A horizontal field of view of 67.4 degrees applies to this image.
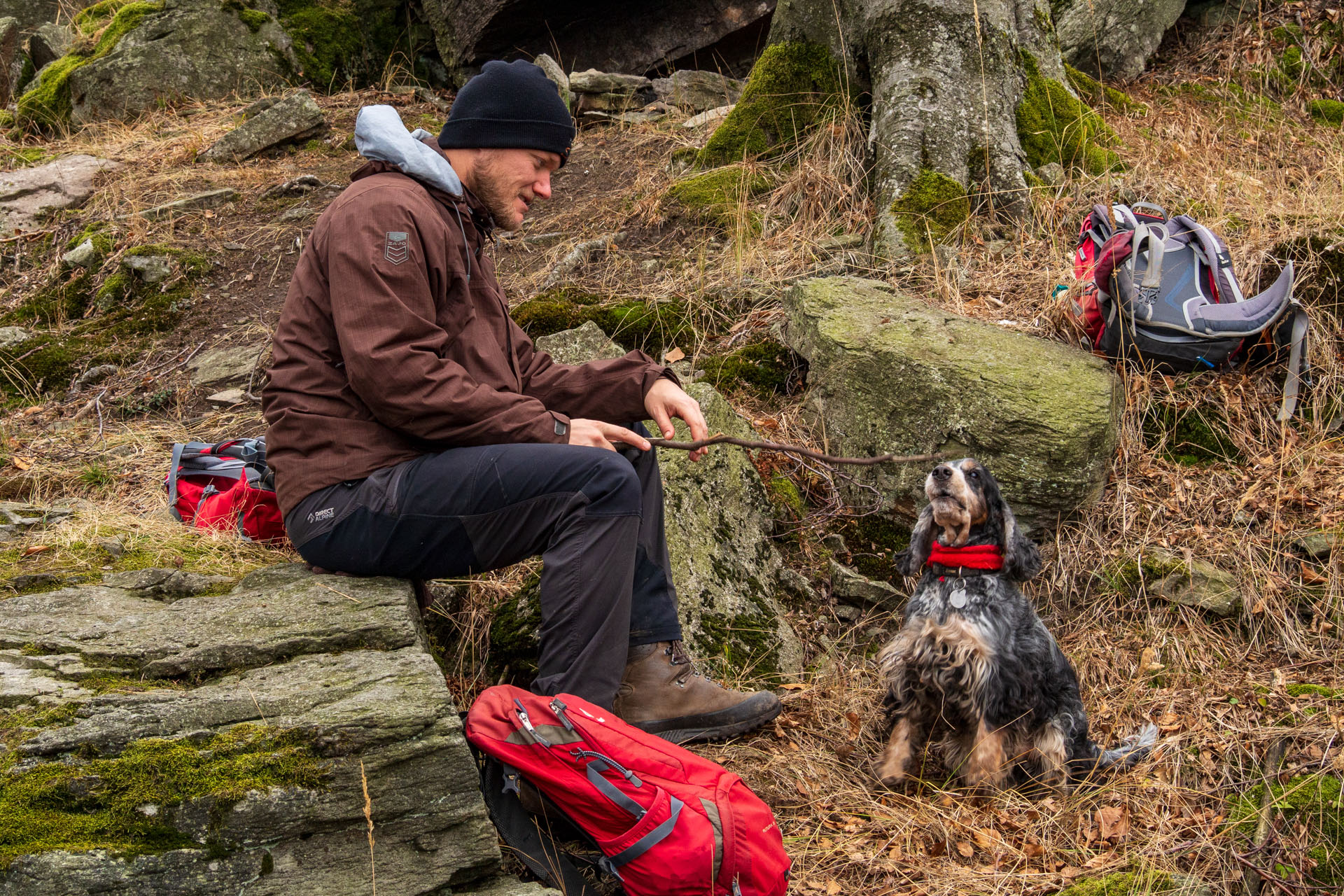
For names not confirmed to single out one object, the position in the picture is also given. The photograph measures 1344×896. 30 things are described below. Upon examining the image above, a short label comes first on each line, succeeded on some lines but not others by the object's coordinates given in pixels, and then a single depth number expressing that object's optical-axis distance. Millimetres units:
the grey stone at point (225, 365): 6777
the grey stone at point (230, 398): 6508
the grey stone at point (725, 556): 4395
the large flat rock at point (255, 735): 2332
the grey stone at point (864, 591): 4914
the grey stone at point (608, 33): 10367
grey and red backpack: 5281
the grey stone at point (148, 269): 7730
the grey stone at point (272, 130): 9383
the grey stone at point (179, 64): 10148
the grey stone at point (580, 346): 5492
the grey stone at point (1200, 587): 4645
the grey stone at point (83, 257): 7910
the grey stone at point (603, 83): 9781
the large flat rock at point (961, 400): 4824
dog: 3738
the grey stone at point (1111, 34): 8938
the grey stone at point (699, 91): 9672
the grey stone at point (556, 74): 9602
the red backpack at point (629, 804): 2807
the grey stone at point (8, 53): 11438
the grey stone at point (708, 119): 8784
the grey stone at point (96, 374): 6910
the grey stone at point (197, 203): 8398
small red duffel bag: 4168
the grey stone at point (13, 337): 7137
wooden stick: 3479
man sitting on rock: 3117
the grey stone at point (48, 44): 11602
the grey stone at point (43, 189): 8570
